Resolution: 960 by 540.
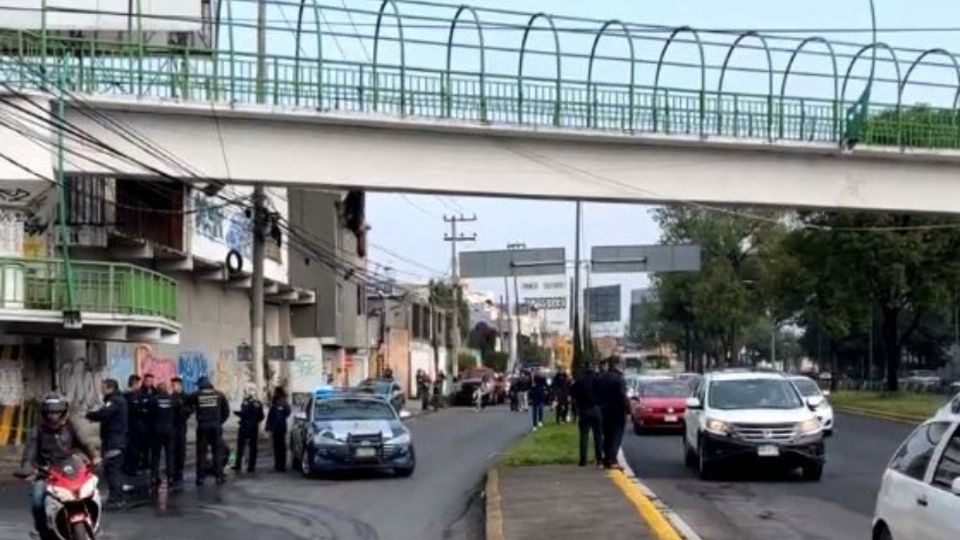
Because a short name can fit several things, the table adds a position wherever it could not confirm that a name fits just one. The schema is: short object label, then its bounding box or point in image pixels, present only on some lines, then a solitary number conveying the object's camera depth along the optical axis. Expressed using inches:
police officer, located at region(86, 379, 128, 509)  765.3
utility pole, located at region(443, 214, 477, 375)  3939.5
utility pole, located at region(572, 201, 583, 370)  2006.6
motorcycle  459.8
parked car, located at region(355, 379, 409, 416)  1658.5
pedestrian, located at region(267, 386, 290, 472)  1029.2
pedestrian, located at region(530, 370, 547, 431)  1485.0
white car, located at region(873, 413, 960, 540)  350.6
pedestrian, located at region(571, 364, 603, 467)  858.8
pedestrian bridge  1072.8
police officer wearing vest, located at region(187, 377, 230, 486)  919.0
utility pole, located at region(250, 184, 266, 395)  1398.9
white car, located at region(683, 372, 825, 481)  829.2
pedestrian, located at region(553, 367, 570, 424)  1552.7
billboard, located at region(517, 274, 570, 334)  2655.0
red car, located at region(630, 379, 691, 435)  1381.6
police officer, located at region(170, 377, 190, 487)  892.0
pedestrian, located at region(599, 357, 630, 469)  866.8
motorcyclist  475.5
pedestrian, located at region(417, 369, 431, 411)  2623.0
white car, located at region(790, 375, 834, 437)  1184.6
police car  932.0
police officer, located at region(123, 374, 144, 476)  865.5
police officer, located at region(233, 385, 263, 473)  998.4
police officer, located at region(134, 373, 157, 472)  860.0
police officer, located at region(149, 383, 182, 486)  856.3
